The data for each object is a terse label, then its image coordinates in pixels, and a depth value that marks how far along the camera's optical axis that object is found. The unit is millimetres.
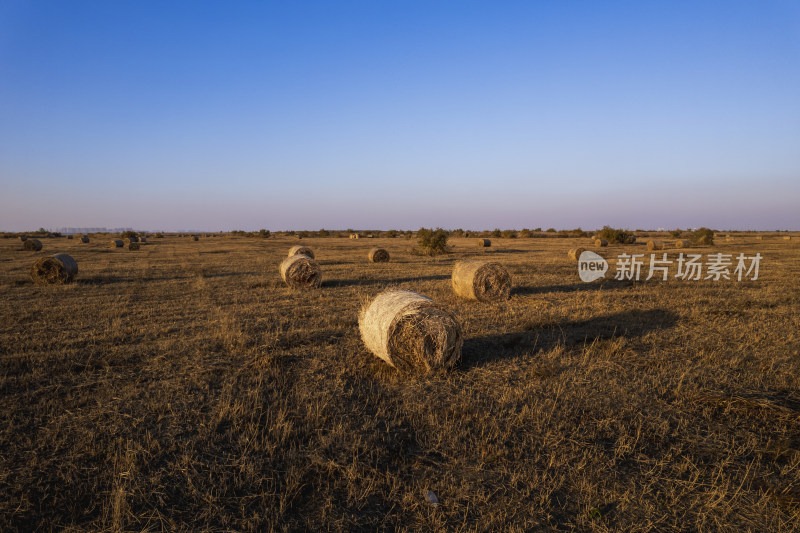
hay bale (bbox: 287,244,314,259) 22280
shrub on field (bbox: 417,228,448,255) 29797
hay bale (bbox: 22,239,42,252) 34725
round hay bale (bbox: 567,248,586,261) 26159
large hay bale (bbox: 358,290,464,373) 6539
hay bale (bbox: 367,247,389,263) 24906
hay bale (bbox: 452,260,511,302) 12117
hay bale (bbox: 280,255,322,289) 14406
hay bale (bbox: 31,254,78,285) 14984
